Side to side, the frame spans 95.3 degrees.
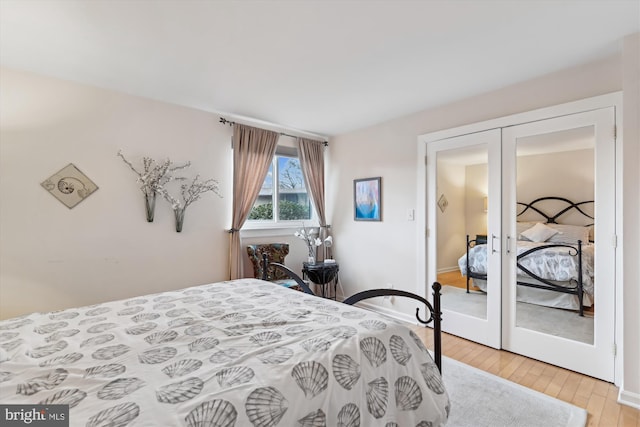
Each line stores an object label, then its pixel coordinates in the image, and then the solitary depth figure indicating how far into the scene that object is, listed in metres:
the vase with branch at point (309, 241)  4.02
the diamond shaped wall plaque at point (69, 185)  2.55
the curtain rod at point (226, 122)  3.53
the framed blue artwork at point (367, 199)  3.95
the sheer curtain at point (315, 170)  4.30
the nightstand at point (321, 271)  3.82
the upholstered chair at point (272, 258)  3.65
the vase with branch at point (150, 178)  2.96
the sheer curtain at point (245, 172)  3.58
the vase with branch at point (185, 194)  3.13
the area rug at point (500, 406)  1.83
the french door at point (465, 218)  2.90
